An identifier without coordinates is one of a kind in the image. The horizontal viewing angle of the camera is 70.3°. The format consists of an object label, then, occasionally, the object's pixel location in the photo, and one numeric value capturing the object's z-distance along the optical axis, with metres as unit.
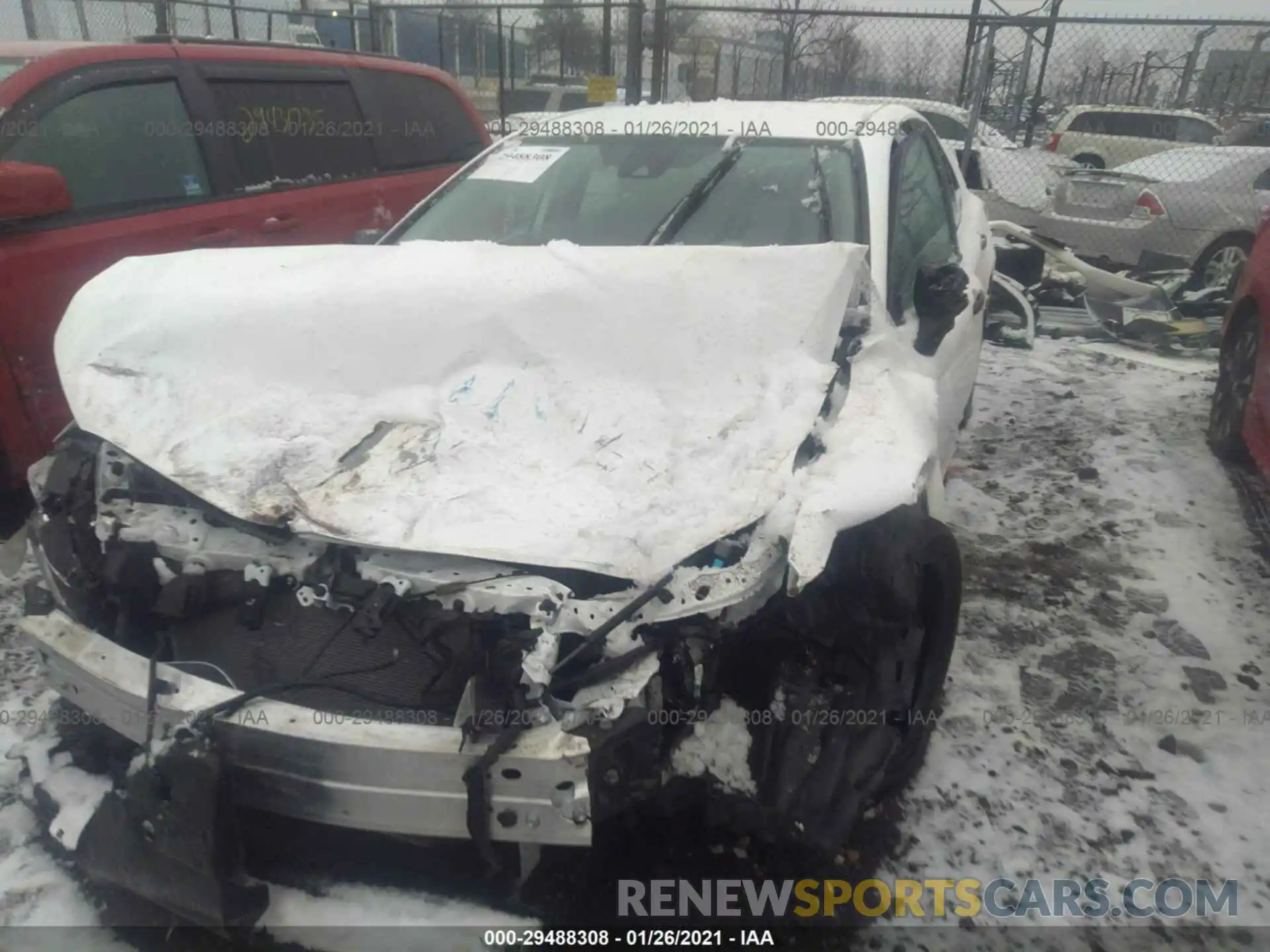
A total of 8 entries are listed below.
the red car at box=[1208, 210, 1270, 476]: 3.87
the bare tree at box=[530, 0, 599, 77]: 14.45
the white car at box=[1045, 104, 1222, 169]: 12.18
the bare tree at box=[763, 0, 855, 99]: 8.66
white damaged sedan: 1.76
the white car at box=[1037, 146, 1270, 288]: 7.73
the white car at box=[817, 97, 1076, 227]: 8.42
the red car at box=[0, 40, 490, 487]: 3.36
